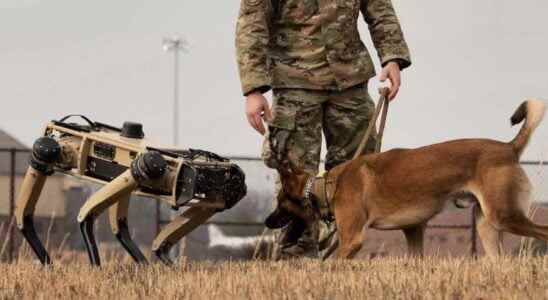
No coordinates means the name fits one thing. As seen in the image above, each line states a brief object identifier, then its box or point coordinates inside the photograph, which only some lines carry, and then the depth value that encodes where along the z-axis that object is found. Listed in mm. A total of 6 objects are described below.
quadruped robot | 11127
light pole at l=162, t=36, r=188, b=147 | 83671
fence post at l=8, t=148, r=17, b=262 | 23870
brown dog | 11869
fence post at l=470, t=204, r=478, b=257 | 26310
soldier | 12292
